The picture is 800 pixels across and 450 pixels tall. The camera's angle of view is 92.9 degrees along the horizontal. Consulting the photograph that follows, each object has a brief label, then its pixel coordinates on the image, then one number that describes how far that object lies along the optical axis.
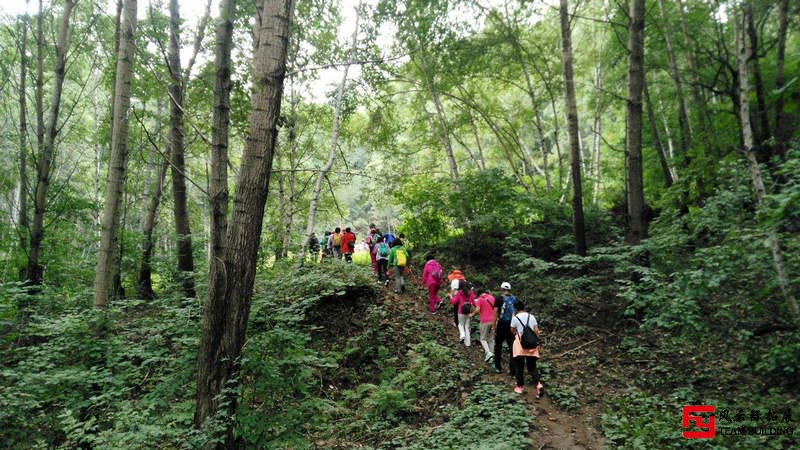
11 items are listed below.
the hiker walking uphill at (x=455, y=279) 9.16
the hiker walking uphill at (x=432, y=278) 9.69
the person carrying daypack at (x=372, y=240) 12.64
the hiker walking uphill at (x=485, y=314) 7.89
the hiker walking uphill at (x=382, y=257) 11.55
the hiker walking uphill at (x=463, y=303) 8.35
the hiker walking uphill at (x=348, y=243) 12.94
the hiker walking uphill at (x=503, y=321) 7.20
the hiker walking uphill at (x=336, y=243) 13.52
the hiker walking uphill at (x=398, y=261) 10.68
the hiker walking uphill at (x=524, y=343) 6.38
